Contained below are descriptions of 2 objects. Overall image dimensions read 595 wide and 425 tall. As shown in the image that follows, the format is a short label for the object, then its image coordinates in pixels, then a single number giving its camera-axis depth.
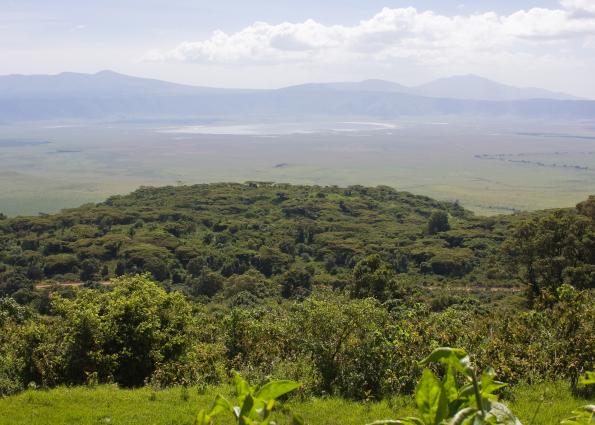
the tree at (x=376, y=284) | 25.45
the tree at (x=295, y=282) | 37.72
